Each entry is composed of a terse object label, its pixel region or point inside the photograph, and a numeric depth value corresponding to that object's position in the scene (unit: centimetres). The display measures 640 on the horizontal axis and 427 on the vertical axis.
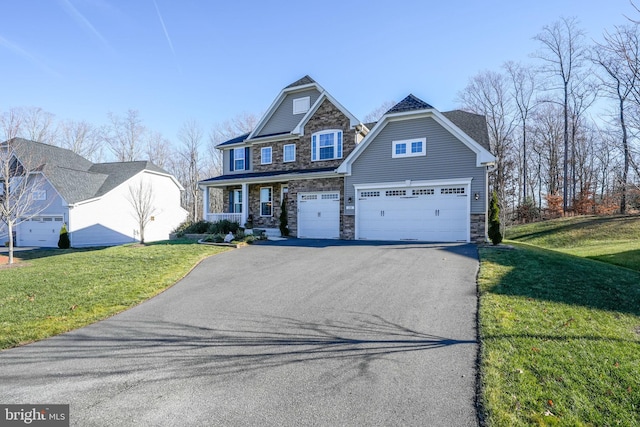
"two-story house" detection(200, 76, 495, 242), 1366
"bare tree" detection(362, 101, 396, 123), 3703
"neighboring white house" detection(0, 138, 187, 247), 2089
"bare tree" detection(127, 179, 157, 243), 2275
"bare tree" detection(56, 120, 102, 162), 3572
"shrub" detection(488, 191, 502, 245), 1211
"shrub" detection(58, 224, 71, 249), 1923
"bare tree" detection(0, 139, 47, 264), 1307
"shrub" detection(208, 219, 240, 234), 1706
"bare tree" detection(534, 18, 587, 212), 2952
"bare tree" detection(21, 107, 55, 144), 2839
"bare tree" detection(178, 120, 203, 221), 3869
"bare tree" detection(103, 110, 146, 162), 3872
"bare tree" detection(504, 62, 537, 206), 3247
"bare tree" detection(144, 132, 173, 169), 3941
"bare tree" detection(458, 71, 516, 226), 2991
